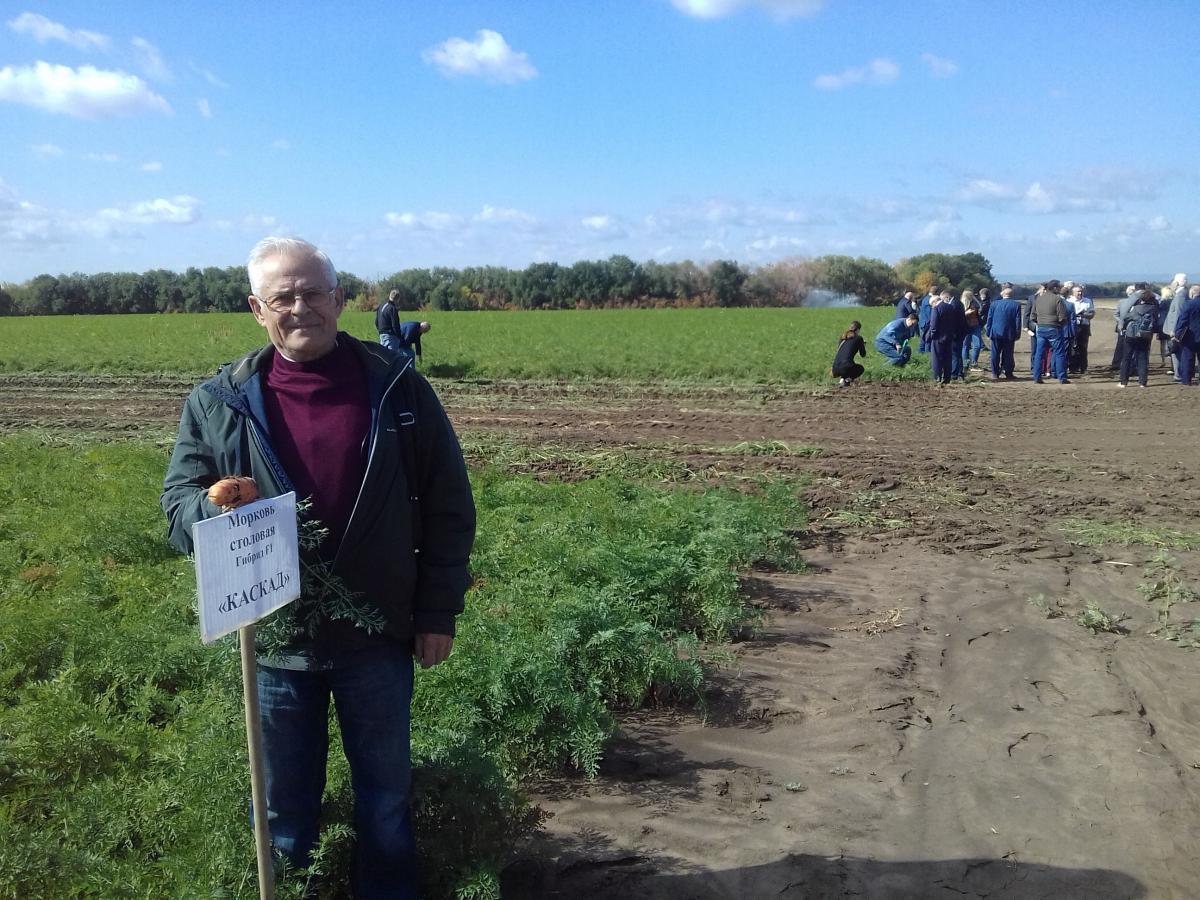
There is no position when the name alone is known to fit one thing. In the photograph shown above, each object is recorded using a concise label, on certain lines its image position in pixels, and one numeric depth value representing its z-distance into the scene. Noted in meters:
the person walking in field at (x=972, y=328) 19.31
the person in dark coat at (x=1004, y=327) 18.66
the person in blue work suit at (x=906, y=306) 20.30
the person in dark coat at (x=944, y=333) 18.36
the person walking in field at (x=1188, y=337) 17.14
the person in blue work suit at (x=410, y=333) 17.95
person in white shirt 19.28
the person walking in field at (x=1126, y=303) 17.75
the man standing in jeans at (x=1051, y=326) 18.05
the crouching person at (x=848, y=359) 18.38
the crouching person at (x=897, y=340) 20.00
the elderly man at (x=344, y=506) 2.90
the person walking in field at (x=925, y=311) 19.42
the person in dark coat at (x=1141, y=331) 16.72
